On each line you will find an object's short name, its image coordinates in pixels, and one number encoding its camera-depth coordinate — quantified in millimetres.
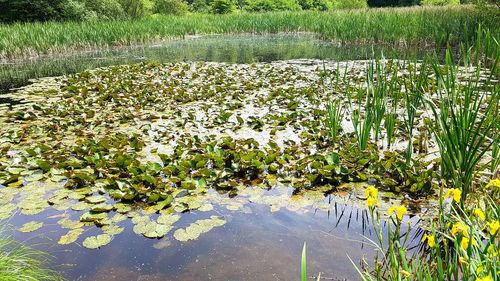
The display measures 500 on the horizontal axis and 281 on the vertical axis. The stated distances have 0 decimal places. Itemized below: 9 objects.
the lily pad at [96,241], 2426
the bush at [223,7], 39250
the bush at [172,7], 33594
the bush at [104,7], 22703
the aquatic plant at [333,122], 3717
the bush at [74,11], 19344
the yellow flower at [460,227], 1217
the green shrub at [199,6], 44125
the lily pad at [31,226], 2641
